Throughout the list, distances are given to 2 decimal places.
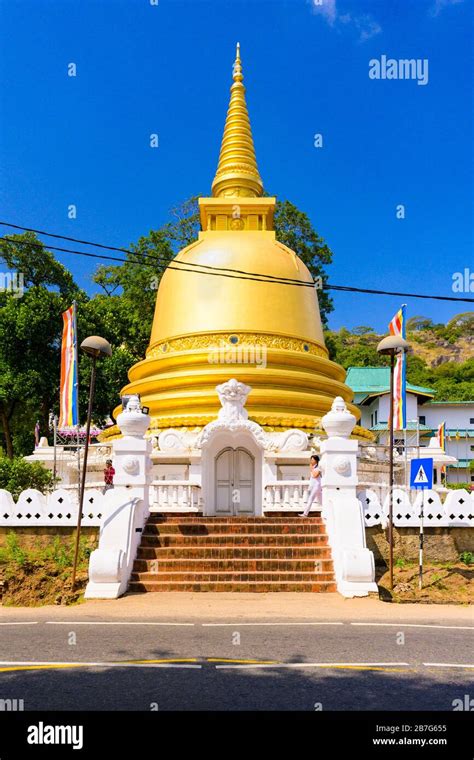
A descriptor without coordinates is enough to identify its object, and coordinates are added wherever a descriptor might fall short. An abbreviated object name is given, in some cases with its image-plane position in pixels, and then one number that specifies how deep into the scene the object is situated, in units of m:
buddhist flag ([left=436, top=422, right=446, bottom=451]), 34.81
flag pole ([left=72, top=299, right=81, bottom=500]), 21.12
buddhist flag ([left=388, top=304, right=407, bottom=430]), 20.59
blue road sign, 12.78
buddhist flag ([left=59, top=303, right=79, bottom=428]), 20.94
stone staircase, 11.85
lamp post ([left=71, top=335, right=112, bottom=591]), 12.74
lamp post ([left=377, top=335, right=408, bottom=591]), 12.96
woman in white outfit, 14.06
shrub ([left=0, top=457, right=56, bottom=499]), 19.69
